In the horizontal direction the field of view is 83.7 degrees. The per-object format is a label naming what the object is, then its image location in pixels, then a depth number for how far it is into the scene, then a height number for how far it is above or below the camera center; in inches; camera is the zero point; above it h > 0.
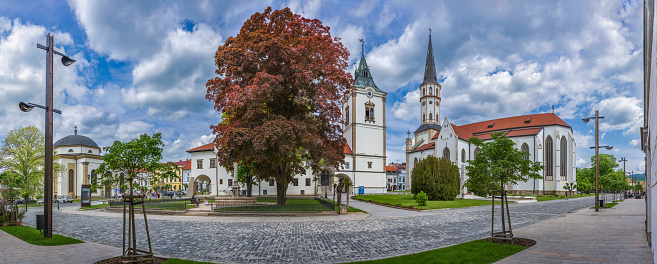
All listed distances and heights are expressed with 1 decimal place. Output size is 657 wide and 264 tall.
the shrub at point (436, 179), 1373.0 -119.4
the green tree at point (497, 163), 568.1 -25.0
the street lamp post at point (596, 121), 992.1 +69.2
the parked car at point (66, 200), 1883.1 -265.0
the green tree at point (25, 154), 1675.7 -24.8
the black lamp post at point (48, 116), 468.4 +43.3
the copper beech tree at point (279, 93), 833.5 +131.8
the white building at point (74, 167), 2320.4 -118.4
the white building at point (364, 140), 2226.9 +47.2
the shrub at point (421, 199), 1053.2 -149.3
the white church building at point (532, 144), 2506.2 +19.9
